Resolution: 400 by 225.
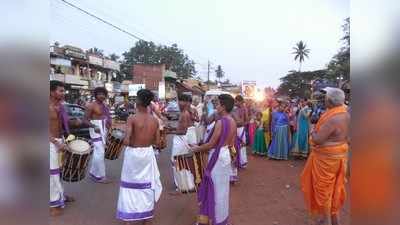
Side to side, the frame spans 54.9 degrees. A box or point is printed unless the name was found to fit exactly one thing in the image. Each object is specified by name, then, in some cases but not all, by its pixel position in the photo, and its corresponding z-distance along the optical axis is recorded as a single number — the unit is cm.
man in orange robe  408
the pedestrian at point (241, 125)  872
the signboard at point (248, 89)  1858
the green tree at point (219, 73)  8869
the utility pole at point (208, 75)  5933
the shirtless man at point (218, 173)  431
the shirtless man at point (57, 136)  493
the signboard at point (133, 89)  3077
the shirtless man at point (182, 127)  639
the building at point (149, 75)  4888
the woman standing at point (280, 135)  1037
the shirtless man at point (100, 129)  685
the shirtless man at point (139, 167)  435
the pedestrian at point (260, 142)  1113
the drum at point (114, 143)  630
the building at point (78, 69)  3300
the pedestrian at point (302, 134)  1013
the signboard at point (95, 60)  4188
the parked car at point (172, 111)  1755
